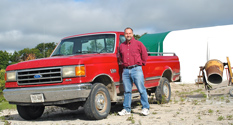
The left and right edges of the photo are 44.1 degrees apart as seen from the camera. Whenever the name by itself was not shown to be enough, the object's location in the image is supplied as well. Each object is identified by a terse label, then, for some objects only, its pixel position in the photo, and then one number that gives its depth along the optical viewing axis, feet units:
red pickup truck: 18.01
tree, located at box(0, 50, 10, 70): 191.42
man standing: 20.36
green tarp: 63.31
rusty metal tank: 31.19
